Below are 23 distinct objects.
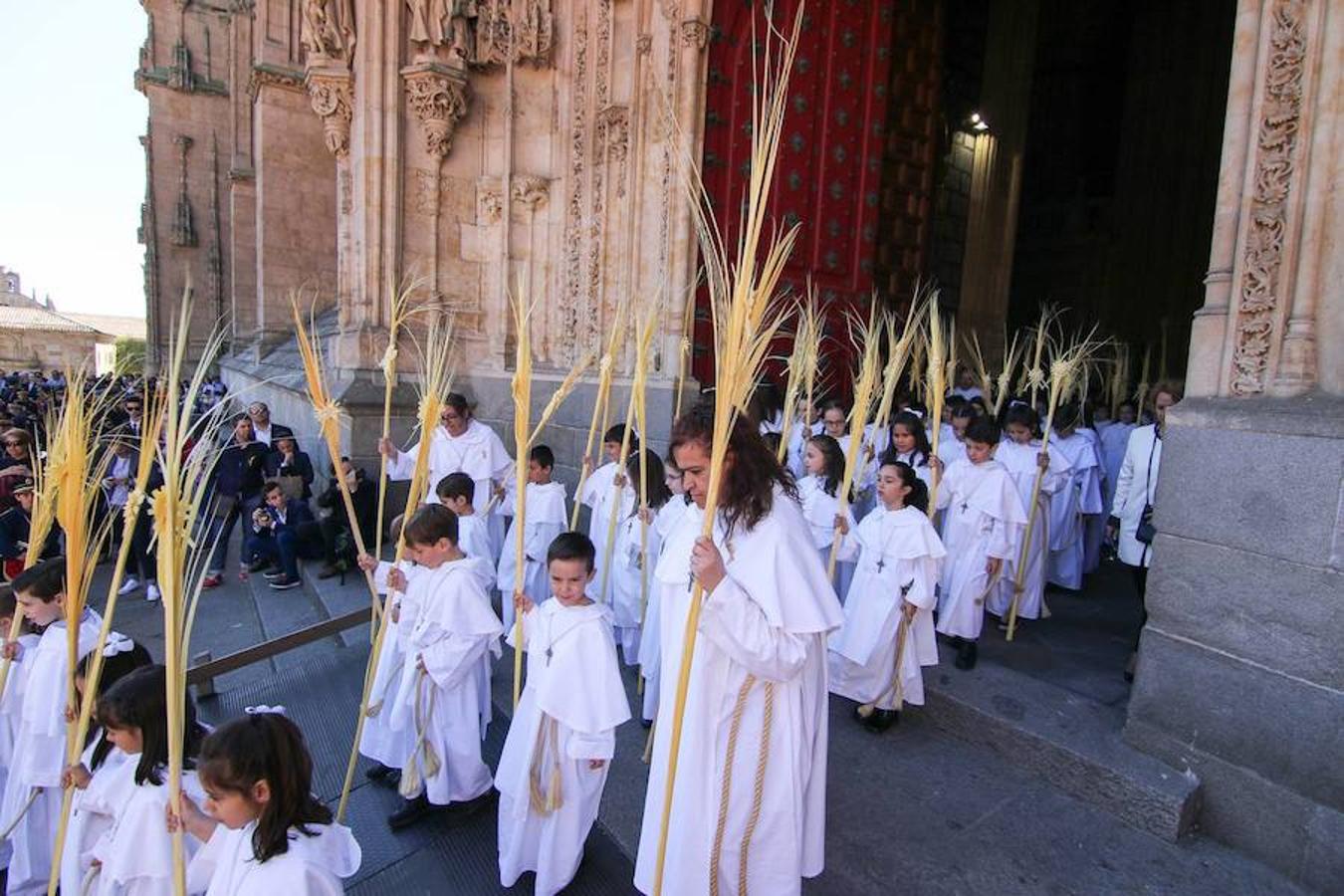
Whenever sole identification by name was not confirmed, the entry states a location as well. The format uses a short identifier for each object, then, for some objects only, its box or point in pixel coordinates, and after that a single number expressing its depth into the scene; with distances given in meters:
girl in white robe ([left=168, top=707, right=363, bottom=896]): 1.85
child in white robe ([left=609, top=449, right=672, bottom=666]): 4.80
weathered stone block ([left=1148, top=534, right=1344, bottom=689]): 2.81
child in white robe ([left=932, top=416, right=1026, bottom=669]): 4.74
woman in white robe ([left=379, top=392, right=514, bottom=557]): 6.08
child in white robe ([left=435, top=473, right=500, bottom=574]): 4.70
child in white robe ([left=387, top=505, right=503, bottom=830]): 3.29
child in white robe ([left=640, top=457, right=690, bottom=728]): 4.12
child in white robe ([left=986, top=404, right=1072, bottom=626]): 5.59
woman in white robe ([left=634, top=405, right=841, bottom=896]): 2.25
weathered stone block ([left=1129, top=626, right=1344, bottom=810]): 2.82
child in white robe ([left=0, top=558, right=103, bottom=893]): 2.84
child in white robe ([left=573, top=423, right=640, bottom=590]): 5.27
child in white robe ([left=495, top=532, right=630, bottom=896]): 2.74
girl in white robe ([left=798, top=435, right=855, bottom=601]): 4.82
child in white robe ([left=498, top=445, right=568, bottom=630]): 5.49
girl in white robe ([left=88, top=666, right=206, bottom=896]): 2.20
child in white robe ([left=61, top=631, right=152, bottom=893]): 2.34
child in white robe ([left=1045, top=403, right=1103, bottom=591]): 6.42
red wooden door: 7.24
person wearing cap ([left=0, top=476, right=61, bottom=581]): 6.33
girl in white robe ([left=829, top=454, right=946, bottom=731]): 4.05
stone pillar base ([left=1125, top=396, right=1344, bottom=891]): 2.81
